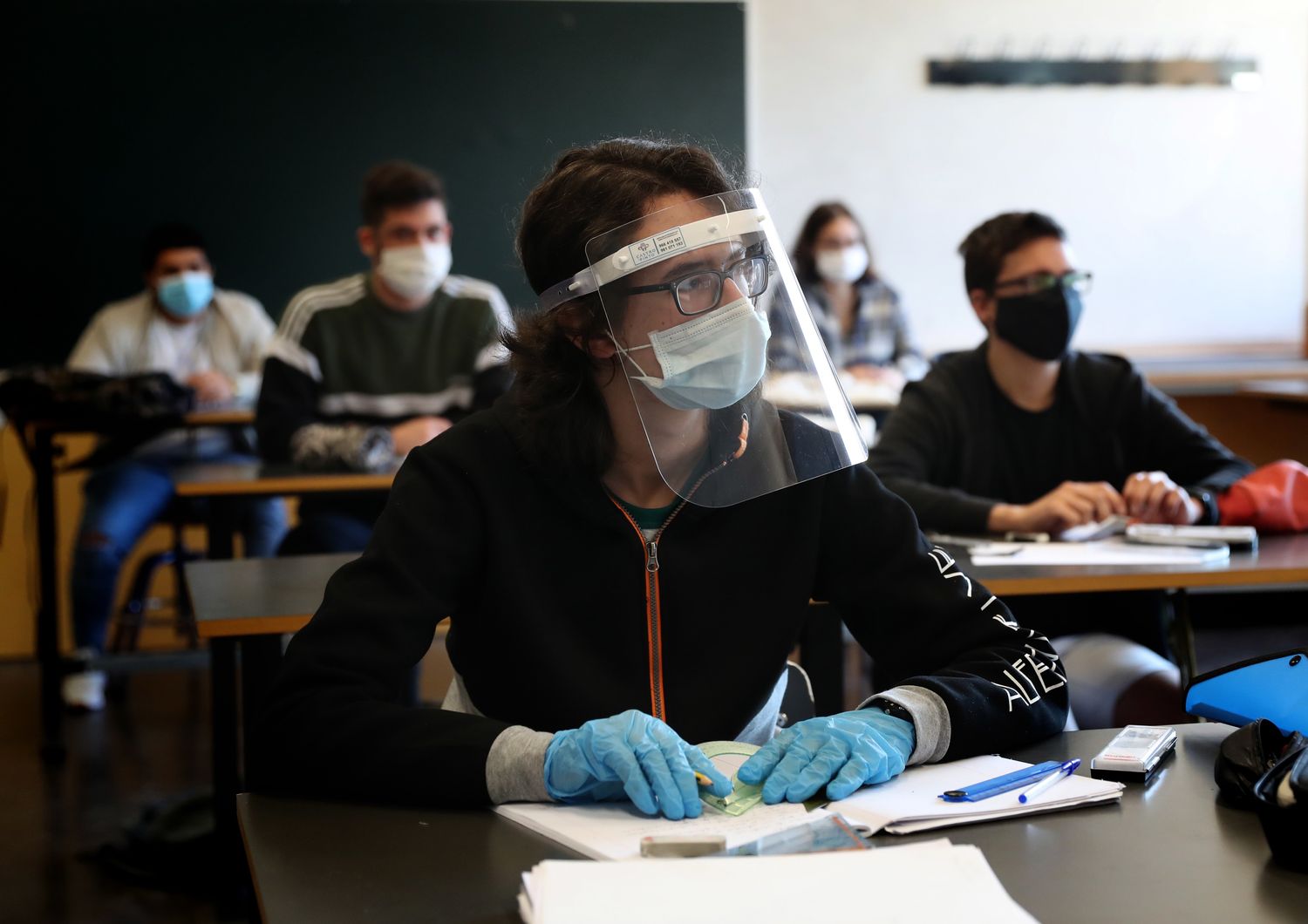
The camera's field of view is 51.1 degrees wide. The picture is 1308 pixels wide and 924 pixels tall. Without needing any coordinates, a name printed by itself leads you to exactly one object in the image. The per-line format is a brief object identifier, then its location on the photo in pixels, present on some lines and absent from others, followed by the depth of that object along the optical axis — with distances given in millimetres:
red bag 2303
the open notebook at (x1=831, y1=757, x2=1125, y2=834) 986
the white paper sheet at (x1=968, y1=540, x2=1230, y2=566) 2062
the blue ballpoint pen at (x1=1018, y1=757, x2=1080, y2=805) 1035
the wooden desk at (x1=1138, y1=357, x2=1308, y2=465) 5160
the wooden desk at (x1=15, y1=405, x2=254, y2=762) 3688
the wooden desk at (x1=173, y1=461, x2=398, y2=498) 2918
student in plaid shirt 5164
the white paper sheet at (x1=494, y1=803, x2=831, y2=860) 960
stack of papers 818
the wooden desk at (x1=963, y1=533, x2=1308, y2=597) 1938
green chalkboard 5148
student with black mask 2539
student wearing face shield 1274
